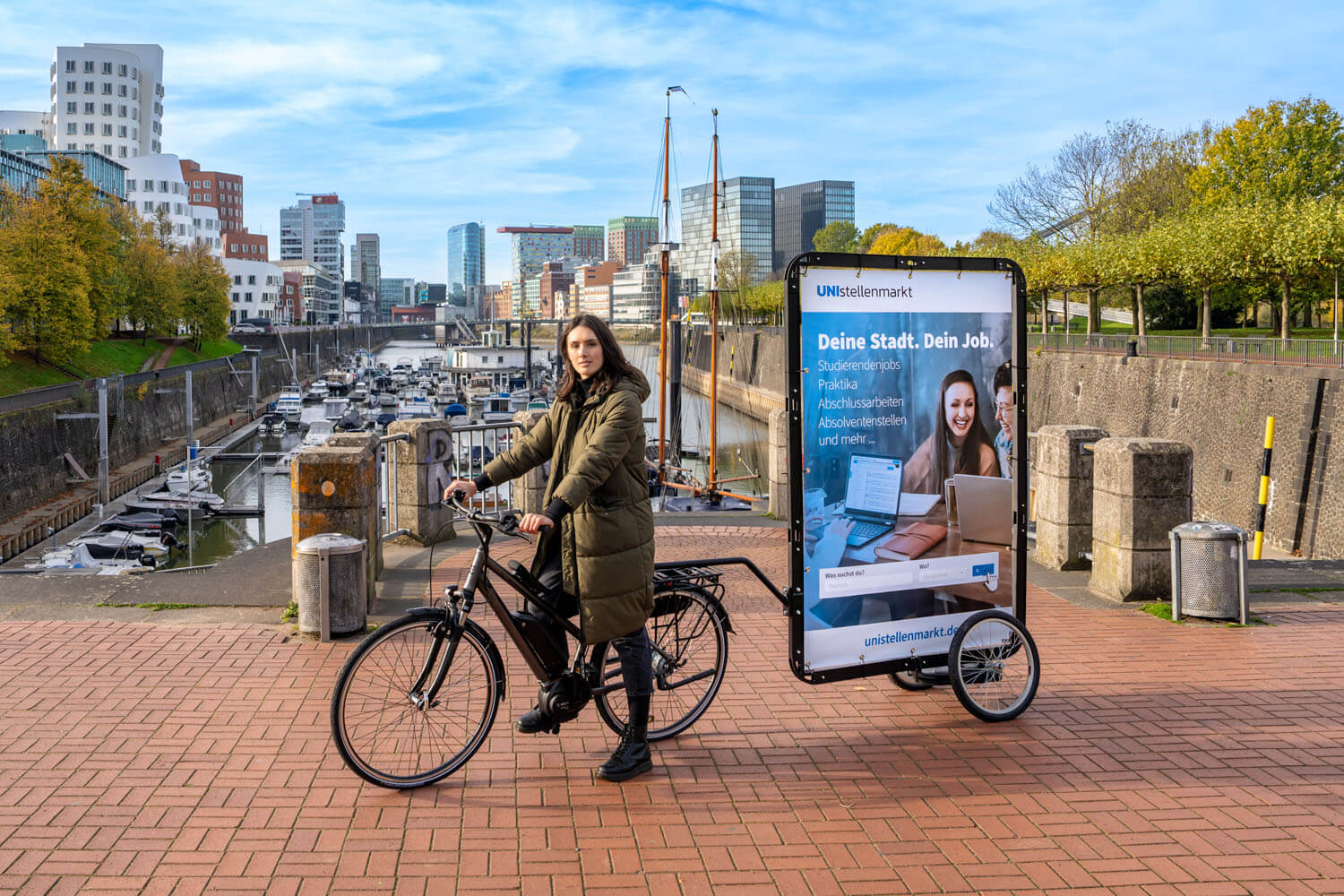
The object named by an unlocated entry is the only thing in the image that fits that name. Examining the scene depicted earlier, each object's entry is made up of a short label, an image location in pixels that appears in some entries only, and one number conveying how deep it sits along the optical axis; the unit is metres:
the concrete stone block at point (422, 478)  10.19
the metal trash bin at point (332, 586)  7.11
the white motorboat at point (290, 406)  64.75
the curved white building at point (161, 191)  109.62
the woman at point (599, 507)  4.83
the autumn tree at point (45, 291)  42.19
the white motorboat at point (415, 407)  63.88
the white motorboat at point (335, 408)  66.72
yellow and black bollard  10.36
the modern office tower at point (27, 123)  114.36
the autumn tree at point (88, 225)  51.69
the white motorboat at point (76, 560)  24.87
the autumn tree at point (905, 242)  88.36
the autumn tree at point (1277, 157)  49.25
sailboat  30.86
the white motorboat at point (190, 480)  37.89
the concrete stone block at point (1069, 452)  9.70
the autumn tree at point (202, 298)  71.31
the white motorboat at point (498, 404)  72.00
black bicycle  4.75
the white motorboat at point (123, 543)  28.70
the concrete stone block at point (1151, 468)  8.45
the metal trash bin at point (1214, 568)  7.89
